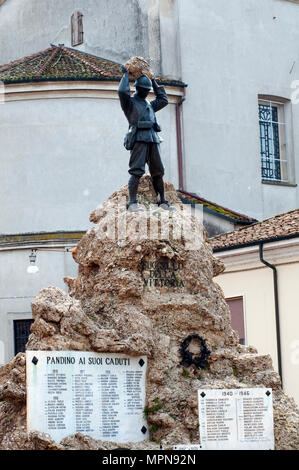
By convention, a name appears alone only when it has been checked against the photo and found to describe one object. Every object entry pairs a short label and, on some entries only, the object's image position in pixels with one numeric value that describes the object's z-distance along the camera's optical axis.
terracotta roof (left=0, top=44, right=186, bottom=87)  26.16
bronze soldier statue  12.14
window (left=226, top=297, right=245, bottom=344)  21.59
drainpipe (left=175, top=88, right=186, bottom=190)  27.45
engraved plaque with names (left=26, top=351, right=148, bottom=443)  10.20
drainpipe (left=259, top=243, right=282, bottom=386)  20.55
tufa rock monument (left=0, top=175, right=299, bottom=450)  10.61
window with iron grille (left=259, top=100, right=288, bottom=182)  30.28
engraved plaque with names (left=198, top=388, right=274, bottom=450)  10.72
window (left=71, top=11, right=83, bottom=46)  29.67
